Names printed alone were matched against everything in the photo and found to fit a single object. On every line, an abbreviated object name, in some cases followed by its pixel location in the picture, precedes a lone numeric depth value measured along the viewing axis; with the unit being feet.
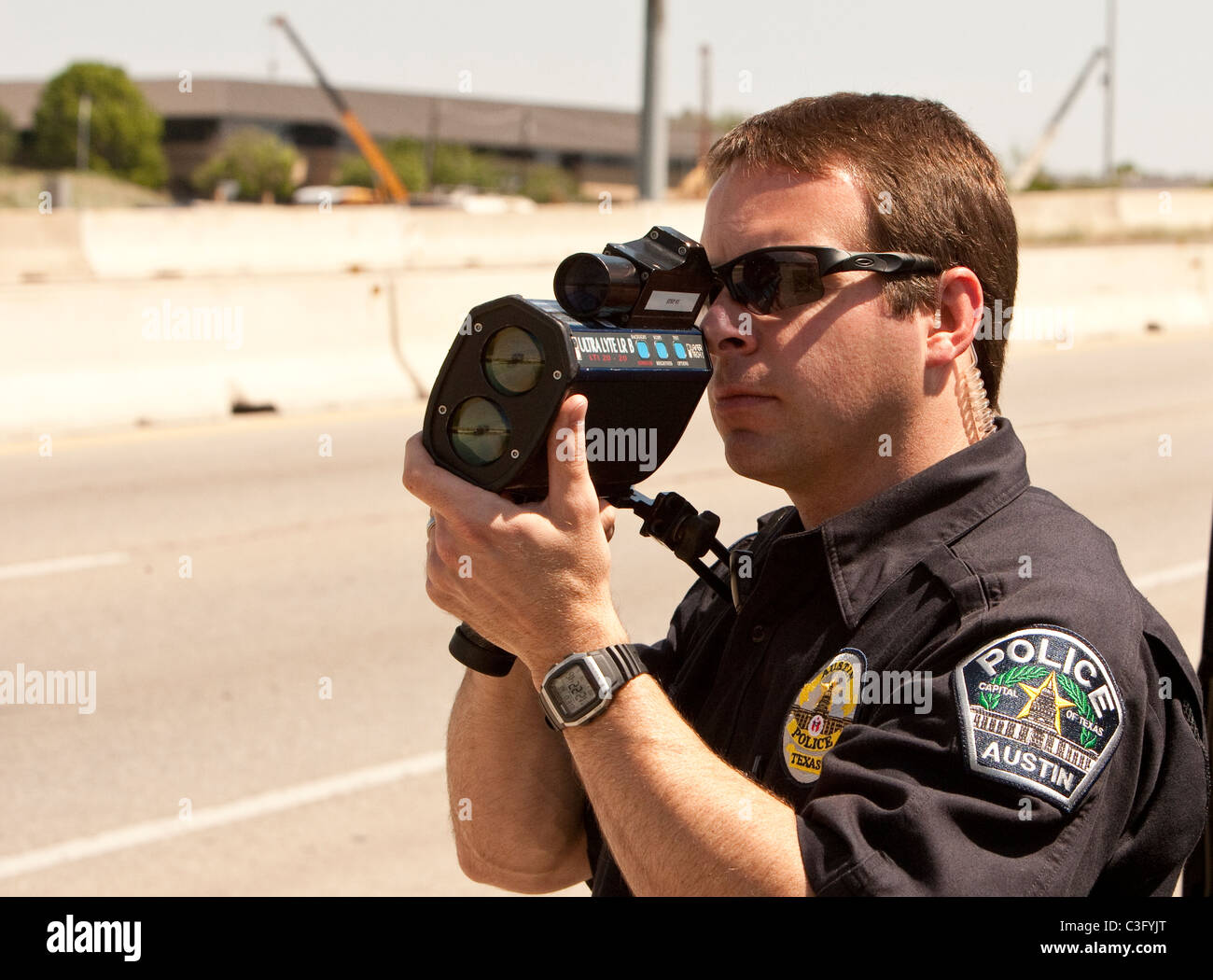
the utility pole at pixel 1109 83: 88.02
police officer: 5.67
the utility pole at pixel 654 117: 59.26
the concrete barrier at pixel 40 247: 43.19
